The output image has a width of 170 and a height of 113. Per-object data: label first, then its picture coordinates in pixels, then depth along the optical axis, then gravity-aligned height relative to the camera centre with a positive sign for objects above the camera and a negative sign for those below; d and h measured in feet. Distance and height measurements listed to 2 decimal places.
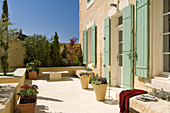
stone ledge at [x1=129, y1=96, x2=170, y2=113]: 5.98 -2.07
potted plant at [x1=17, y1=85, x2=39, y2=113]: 8.67 -2.52
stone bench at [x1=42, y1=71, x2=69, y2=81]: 22.67 -2.74
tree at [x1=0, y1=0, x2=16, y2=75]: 10.07 +1.62
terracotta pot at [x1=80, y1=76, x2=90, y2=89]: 15.92 -2.47
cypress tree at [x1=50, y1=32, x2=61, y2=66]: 28.02 +1.19
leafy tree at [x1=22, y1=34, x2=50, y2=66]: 26.63 +1.86
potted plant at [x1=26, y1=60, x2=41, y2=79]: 23.29 -1.71
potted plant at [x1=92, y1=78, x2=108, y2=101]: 11.68 -2.44
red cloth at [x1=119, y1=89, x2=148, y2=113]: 7.66 -2.12
